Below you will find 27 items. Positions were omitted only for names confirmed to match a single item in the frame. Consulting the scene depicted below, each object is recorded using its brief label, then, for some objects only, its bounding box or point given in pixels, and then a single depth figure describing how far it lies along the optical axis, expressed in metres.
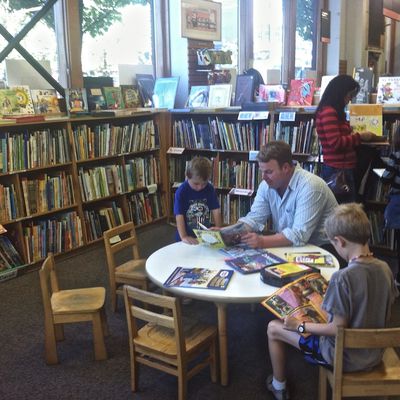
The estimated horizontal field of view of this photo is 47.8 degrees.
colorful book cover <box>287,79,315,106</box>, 4.29
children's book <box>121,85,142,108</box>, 4.70
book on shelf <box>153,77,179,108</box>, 5.04
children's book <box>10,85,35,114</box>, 3.74
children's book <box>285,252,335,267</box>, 2.25
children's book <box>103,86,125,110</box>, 4.48
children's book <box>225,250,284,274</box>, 2.21
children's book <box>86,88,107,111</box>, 4.30
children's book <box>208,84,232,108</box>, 4.69
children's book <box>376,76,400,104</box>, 3.86
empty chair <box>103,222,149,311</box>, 2.86
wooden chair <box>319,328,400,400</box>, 1.55
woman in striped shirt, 3.33
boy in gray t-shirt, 1.65
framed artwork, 5.04
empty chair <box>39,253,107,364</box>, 2.41
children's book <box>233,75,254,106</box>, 4.60
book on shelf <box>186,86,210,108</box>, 4.86
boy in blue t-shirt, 2.87
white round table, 1.98
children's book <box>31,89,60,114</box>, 3.93
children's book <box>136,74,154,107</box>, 5.00
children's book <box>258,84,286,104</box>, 4.41
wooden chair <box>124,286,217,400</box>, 1.93
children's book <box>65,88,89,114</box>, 4.07
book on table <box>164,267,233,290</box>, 2.07
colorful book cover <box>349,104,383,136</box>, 3.60
